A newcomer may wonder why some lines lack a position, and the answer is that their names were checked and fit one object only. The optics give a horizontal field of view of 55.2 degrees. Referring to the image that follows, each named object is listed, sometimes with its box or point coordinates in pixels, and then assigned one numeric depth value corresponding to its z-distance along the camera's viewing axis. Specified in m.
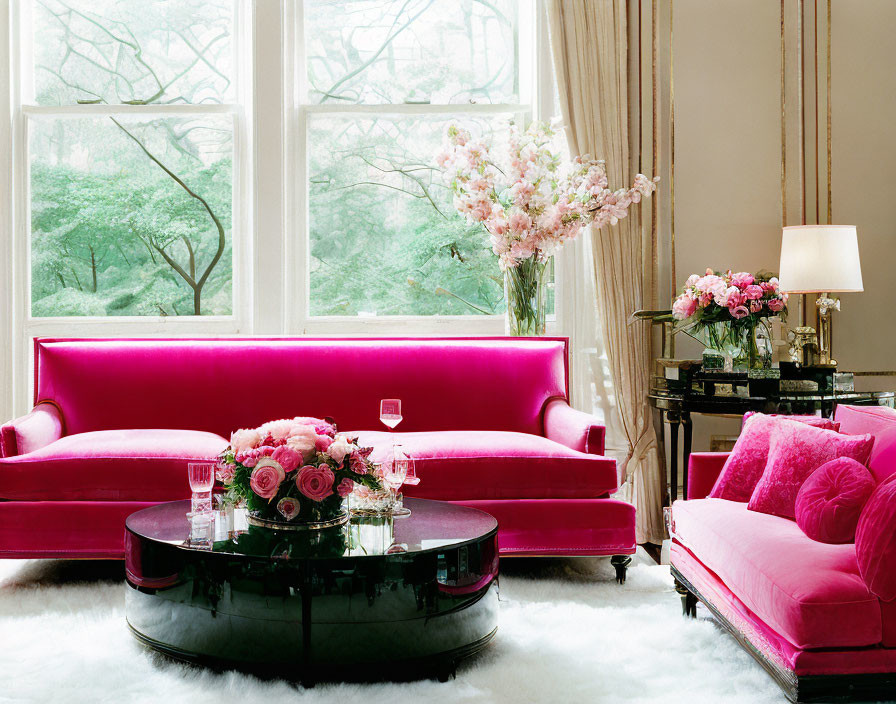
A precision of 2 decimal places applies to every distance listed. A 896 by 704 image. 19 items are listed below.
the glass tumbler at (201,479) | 2.32
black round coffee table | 2.05
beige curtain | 4.05
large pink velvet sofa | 2.95
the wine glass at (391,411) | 2.67
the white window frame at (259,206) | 4.18
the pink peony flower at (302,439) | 2.20
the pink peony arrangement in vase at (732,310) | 3.47
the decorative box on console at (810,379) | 3.39
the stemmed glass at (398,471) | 2.38
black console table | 3.39
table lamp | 3.50
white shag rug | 2.02
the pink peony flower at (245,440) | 2.25
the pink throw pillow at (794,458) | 2.25
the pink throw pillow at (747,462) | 2.54
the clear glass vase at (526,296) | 3.82
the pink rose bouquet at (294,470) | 2.18
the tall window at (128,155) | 4.28
